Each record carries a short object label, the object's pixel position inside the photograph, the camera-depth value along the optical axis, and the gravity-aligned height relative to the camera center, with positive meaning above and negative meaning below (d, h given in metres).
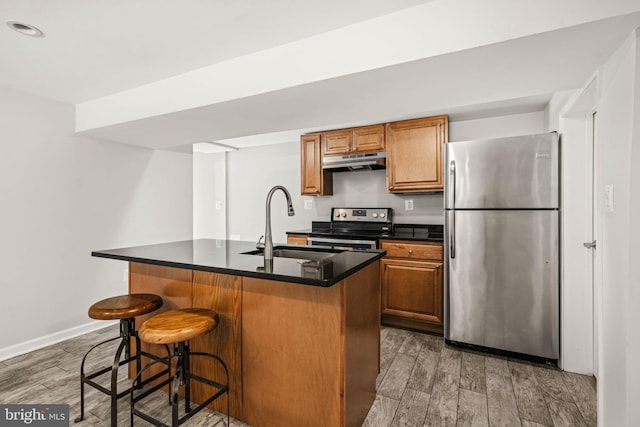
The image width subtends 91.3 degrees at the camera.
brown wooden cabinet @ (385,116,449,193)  3.26 +0.64
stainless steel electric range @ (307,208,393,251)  3.34 -0.20
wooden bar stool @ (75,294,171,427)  1.64 -0.56
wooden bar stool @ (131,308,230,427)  1.46 -0.57
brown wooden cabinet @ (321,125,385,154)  3.57 +0.87
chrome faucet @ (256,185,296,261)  1.79 -0.16
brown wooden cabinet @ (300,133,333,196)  3.97 +0.55
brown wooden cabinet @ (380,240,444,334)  3.01 -0.72
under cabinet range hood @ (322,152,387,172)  3.54 +0.60
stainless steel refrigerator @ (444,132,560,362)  2.40 -0.25
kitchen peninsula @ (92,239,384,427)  1.50 -0.62
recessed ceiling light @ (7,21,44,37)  1.71 +1.03
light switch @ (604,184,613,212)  1.44 +0.07
